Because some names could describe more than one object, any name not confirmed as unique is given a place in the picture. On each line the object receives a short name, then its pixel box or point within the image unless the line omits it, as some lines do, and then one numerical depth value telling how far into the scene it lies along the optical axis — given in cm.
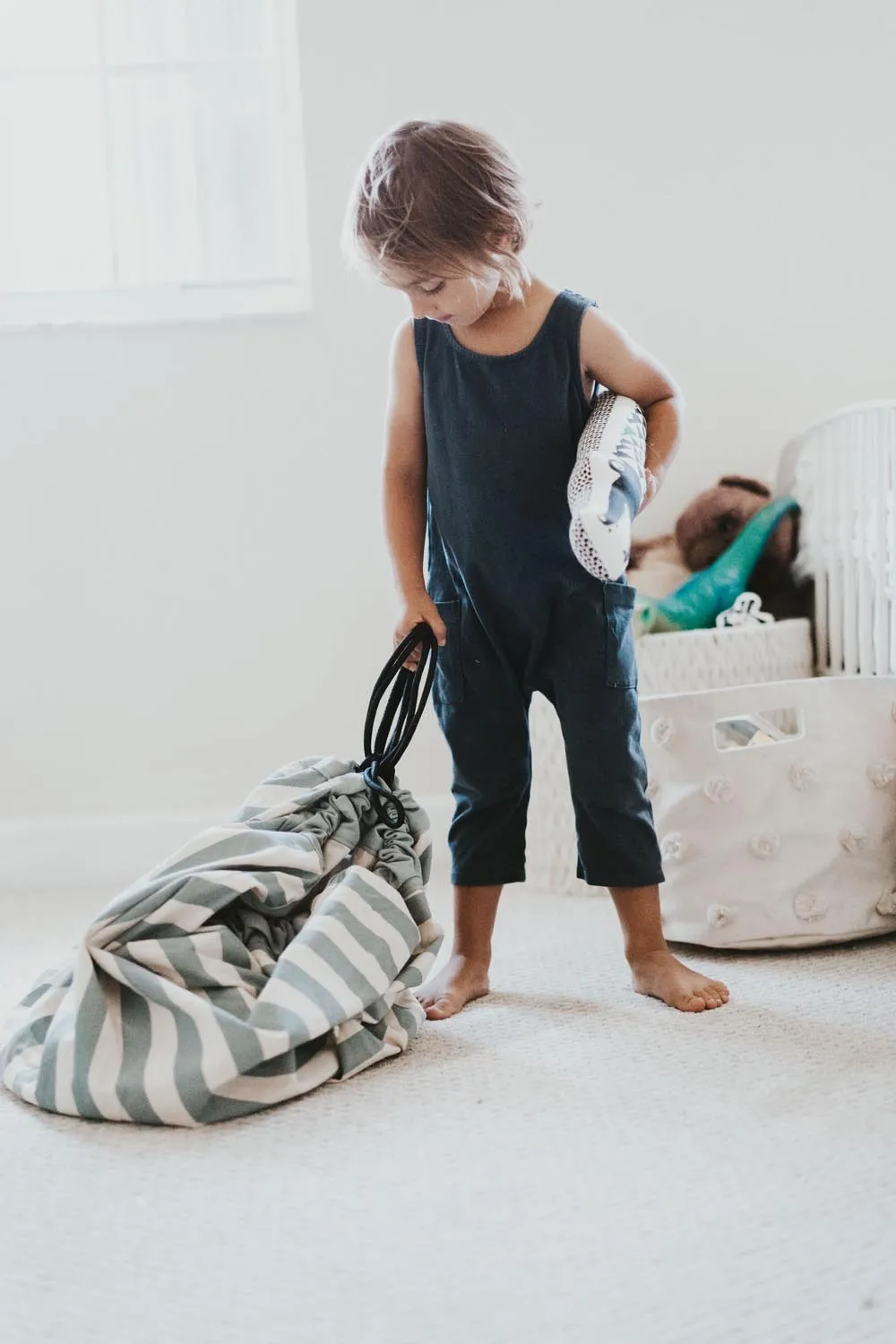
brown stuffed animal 184
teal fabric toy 175
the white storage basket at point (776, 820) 140
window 187
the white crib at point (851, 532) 157
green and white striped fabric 102
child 124
